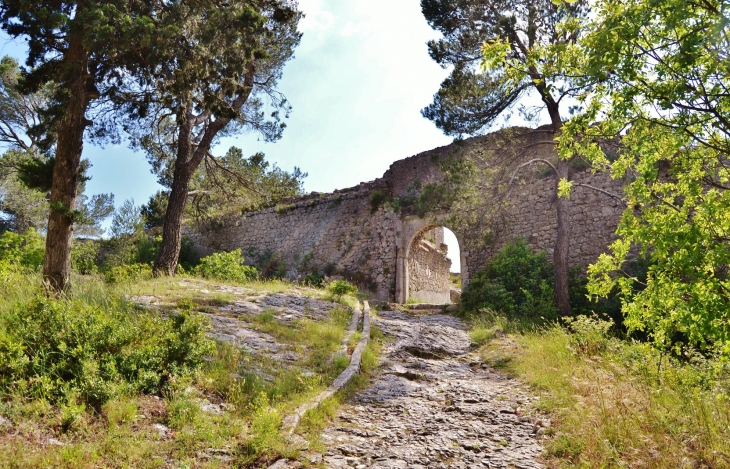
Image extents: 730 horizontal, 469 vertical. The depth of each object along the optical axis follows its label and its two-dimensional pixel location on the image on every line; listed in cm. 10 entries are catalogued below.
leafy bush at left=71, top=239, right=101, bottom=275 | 1378
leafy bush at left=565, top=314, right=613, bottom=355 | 599
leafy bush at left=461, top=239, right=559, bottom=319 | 1079
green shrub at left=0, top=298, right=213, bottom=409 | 345
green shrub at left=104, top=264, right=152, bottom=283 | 858
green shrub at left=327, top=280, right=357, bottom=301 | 1116
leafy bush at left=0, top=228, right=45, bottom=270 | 889
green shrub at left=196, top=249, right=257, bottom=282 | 1221
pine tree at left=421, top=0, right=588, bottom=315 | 1003
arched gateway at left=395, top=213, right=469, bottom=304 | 1469
